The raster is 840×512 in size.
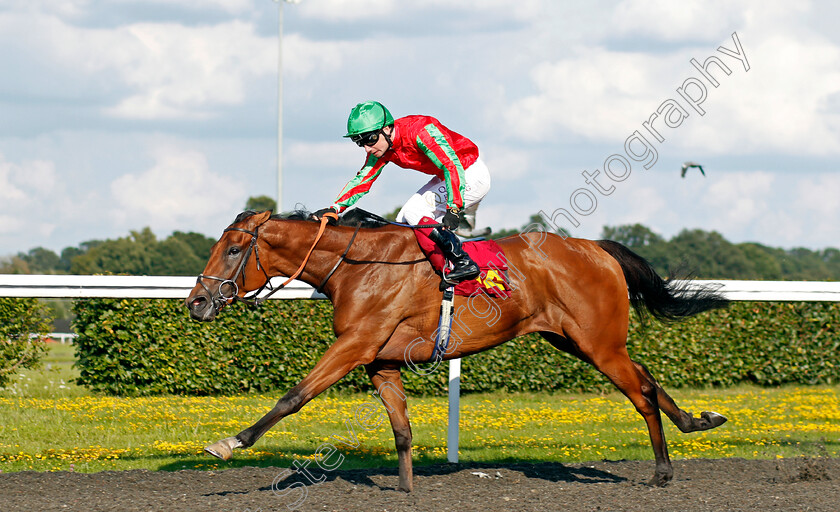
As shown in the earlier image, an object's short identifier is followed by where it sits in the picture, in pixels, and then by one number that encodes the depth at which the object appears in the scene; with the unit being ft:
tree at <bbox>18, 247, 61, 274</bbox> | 503.20
